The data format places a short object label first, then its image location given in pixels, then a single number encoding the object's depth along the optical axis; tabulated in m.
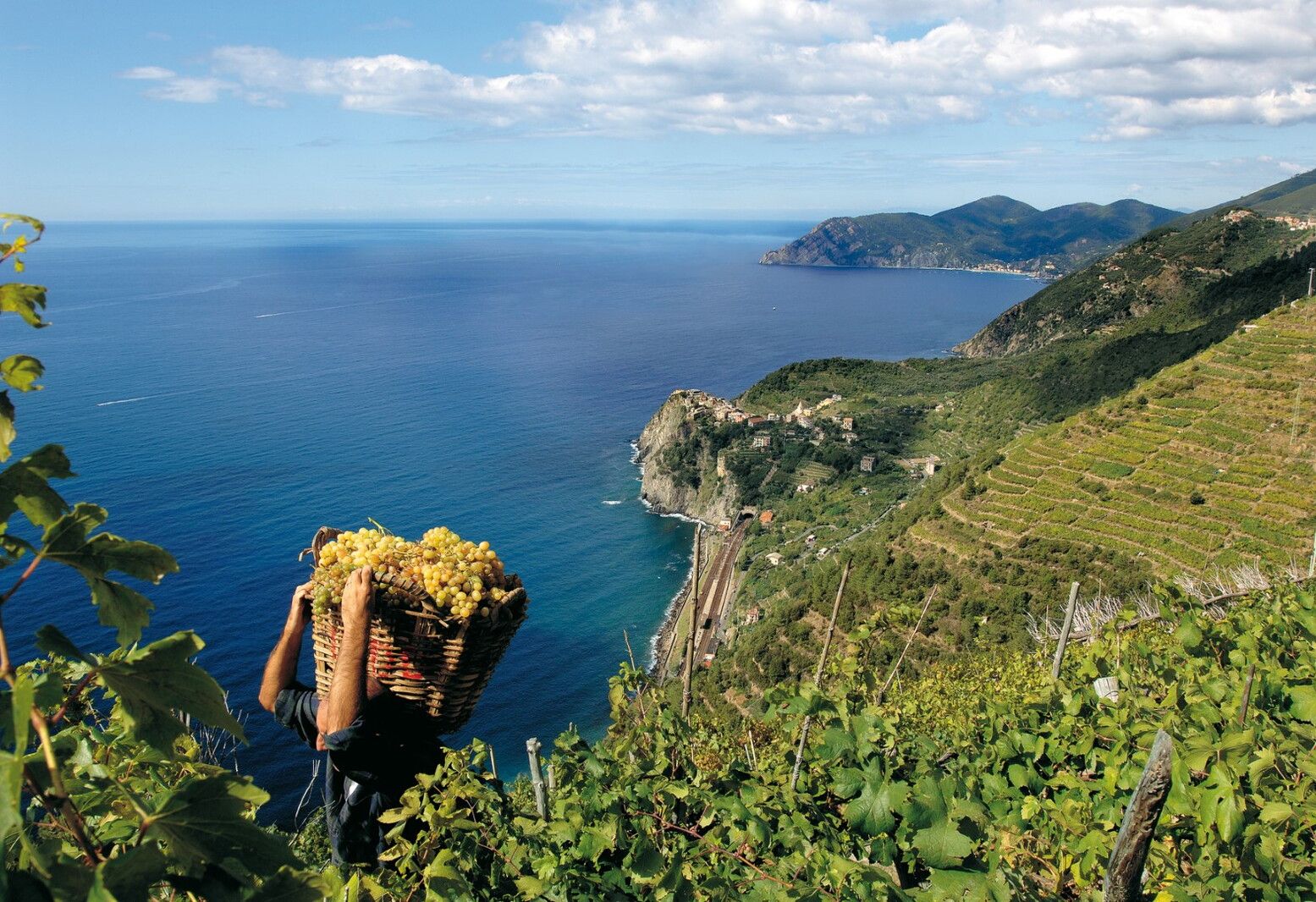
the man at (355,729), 2.40
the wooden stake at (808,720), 2.99
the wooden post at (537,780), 2.92
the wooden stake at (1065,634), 4.76
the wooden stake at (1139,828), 1.81
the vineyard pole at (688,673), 3.14
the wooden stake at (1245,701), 2.71
